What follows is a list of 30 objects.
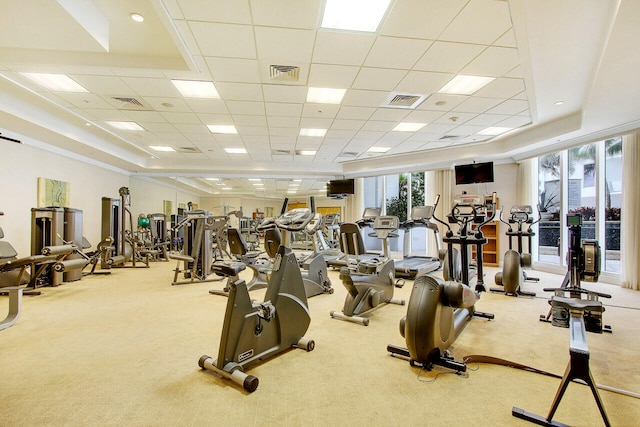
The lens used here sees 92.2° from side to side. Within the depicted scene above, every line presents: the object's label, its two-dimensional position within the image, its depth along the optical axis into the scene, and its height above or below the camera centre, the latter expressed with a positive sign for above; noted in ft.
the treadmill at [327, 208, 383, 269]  16.28 -1.40
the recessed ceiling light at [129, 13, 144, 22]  10.06 +6.43
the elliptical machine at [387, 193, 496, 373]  7.04 -2.54
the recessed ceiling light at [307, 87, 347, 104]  14.78 +5.90
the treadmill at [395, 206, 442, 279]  18.40 -3.39
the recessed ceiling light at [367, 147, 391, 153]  26.12 +5.58
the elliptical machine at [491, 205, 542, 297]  14.67 -2.90
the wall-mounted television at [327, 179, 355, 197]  33.06 +2.88
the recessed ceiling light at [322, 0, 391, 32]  8.81 +6.00
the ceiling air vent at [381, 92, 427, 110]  15.25 +5.89
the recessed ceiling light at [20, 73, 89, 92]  13.26 +5.83
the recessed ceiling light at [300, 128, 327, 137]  21.15 +5.71
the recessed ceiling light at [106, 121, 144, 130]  19.89 +5.70
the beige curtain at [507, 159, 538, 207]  24.09 +2.53
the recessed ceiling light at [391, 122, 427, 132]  19.93 +5.81
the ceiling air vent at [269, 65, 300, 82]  12.47 +5.90
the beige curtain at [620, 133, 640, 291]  16.78 +0.12
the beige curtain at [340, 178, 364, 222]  35.42 +1.35
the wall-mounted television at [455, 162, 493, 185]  24.67 +3.44
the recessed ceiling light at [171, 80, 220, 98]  13.80 +5.79
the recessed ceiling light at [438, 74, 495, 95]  13.41 +5.94
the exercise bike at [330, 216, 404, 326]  11.10 -2.91
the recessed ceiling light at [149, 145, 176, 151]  25.61 +5.48
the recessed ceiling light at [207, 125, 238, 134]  20.15 +5.64
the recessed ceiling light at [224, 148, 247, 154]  26.37 +5.44
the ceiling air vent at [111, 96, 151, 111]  15.64 +5.75
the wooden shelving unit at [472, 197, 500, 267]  25.44 -2.60
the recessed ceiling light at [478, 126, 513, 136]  20.58 +5.82
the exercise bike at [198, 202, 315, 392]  6.84 -2.72
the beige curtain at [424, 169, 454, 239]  28.84 +2.45
